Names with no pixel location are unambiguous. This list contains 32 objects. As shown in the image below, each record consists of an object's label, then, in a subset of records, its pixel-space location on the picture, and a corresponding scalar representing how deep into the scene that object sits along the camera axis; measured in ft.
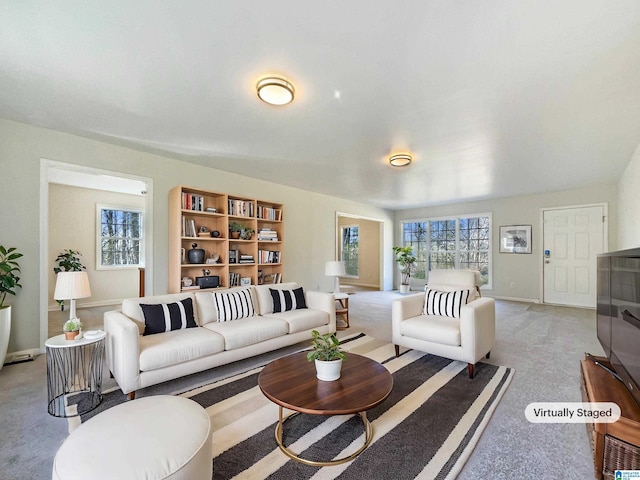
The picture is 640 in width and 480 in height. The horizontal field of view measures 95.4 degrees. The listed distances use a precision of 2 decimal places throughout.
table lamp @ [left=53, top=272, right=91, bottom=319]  7.64
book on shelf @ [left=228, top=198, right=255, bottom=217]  14.73
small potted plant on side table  7.29
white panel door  18.30
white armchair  8.47
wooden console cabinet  4.13
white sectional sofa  7.09
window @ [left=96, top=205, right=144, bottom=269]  19.89
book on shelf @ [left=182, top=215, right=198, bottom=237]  13.42
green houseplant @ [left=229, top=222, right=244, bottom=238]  14.98
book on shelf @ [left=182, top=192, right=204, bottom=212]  13.08
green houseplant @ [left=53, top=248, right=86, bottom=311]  17.43
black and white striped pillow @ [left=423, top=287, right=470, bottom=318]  9.99
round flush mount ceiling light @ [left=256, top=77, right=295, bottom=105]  7.22
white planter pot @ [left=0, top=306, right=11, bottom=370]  8.85
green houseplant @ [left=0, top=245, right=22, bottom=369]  8.91
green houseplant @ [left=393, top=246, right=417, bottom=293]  26.23
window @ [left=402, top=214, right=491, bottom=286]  23.32
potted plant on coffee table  6.02
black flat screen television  4.57
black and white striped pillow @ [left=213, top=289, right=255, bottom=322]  10.02
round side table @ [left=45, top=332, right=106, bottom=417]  6.93
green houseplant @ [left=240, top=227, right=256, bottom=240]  15.15
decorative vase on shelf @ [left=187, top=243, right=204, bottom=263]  13.46
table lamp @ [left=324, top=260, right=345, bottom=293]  15.12
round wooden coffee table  5.06
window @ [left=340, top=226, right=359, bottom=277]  32.53
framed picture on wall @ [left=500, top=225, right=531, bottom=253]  20.95
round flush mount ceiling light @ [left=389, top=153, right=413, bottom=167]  12.34
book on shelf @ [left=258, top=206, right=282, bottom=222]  16.16
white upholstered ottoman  3.35
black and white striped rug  4.93
